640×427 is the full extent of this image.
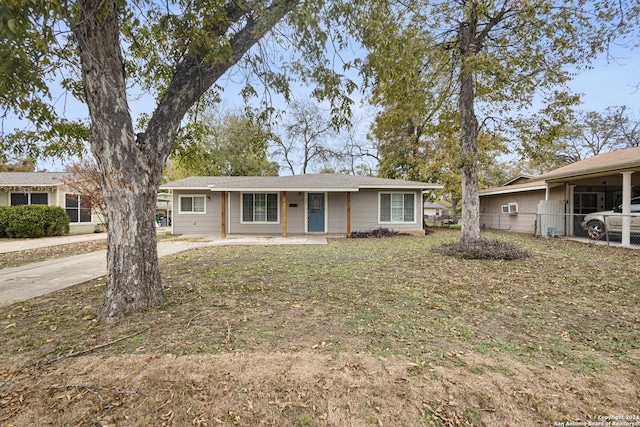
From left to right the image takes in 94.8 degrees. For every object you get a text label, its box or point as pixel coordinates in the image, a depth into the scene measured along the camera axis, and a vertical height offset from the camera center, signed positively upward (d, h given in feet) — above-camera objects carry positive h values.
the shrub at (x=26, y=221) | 39.87 -1.10
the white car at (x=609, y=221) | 30.86 -1.11
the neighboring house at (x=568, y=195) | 33.38 +2.47
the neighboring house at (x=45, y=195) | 45.98 +2.85
